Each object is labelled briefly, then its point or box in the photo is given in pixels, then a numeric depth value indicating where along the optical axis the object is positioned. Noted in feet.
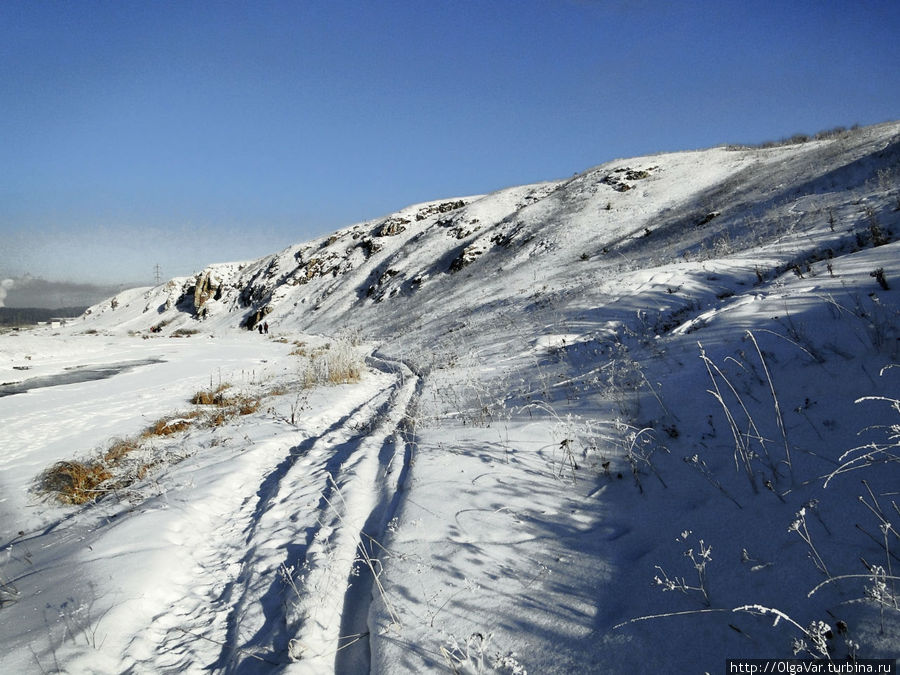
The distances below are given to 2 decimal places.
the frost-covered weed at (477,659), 6.55
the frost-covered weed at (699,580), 6.75
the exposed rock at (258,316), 173.17
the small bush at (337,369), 34.76
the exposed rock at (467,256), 119.78
